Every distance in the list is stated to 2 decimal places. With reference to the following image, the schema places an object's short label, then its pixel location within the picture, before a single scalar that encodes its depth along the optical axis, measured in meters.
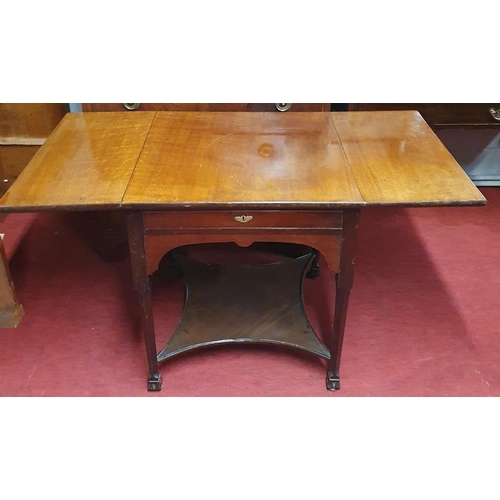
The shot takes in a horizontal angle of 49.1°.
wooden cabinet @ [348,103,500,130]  2.61
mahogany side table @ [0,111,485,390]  1.51
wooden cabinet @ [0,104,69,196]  2.65
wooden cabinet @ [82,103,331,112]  2.21
